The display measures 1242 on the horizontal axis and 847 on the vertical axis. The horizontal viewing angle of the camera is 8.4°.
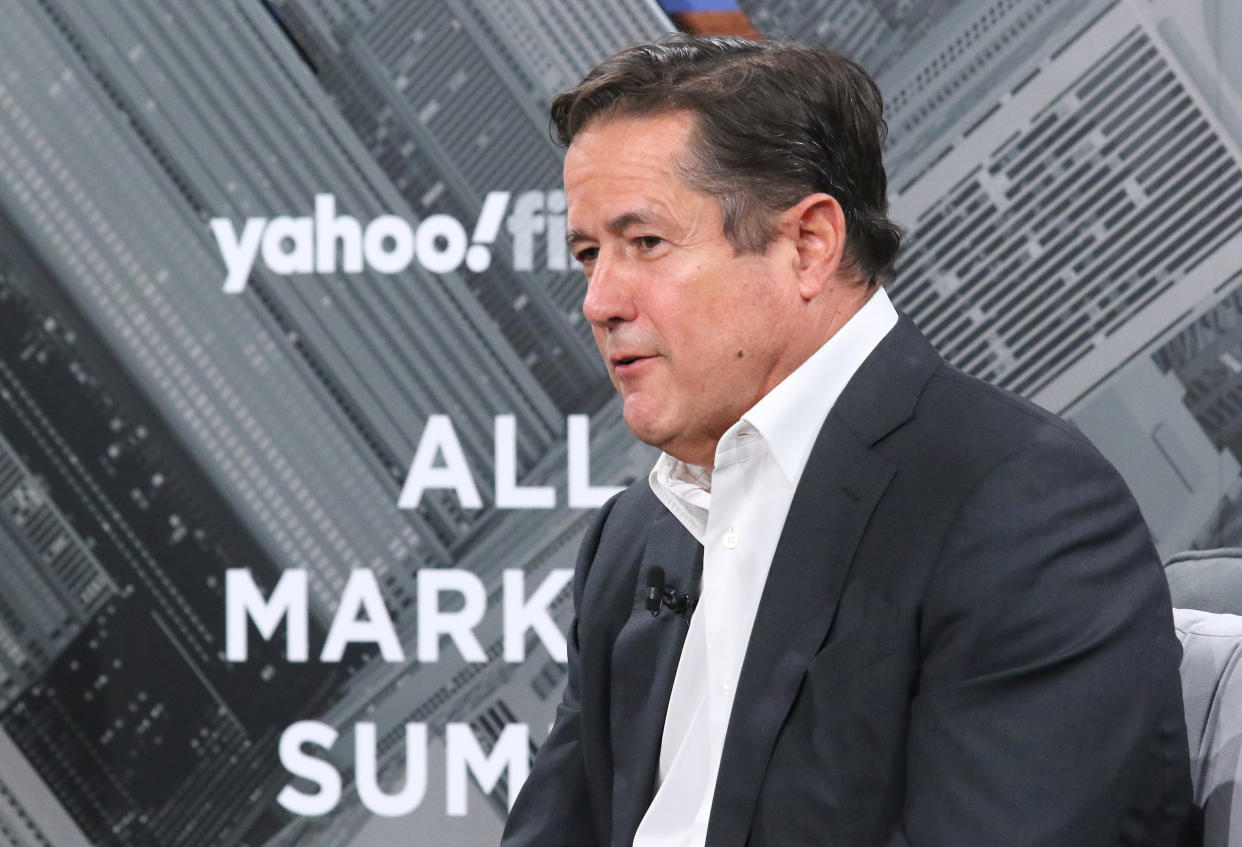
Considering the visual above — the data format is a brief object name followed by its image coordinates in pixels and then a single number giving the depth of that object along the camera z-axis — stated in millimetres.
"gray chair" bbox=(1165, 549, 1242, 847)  4690
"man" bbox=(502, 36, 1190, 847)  4627
